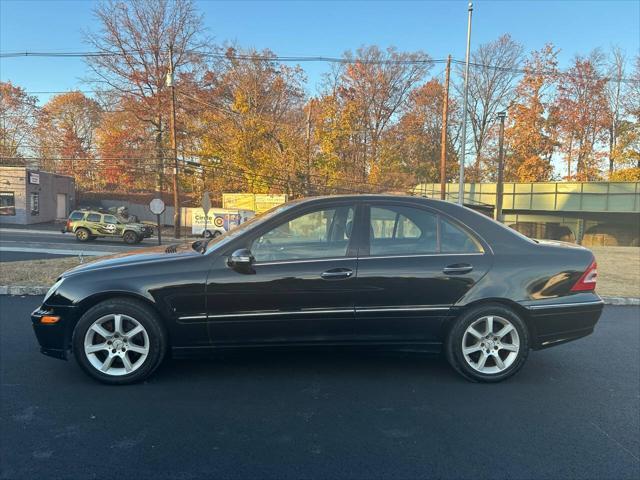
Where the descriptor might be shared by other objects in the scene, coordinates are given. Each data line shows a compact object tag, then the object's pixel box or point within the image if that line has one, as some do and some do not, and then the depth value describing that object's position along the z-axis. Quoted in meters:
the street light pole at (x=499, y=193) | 22.62
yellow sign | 32.09
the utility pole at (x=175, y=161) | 25.09
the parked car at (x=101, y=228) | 22.95
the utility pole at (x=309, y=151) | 31.91
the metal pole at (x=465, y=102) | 20.50
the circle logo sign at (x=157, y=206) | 22.19
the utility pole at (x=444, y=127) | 23.22
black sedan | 3.38
